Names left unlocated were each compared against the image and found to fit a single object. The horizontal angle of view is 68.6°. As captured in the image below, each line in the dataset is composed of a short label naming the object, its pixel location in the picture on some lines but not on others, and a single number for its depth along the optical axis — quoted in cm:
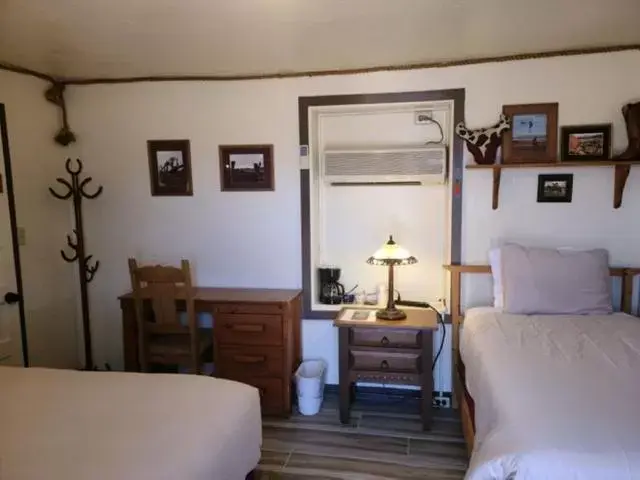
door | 286
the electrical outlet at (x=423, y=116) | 304
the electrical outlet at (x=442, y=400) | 305
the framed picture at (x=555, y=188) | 283
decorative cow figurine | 281
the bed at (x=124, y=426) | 130
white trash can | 292
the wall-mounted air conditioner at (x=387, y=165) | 296
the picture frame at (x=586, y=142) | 276
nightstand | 270
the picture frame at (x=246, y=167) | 317
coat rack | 334
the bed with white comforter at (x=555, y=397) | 127
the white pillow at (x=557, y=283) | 257
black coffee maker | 324
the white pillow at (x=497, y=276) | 276
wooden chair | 281
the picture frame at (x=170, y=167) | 326
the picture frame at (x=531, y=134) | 281
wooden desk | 288
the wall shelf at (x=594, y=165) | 266
